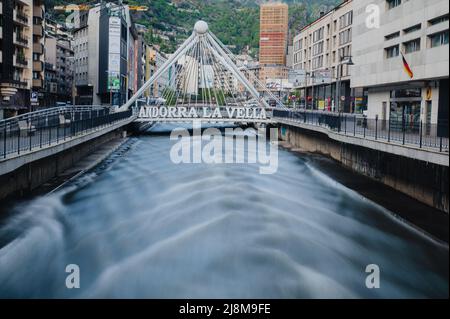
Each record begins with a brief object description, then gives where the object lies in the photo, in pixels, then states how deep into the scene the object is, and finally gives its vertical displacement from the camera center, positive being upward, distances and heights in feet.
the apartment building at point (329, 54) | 248.52 +31.24
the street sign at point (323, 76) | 233.96 +16.65
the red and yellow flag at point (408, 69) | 106.24 +9.32
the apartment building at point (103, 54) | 310.65 +32.24
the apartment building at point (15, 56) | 157.58 +15.79
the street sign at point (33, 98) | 170.19 +3.50
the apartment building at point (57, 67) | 350.23 +28.43
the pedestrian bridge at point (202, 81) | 232.32 +14.37
